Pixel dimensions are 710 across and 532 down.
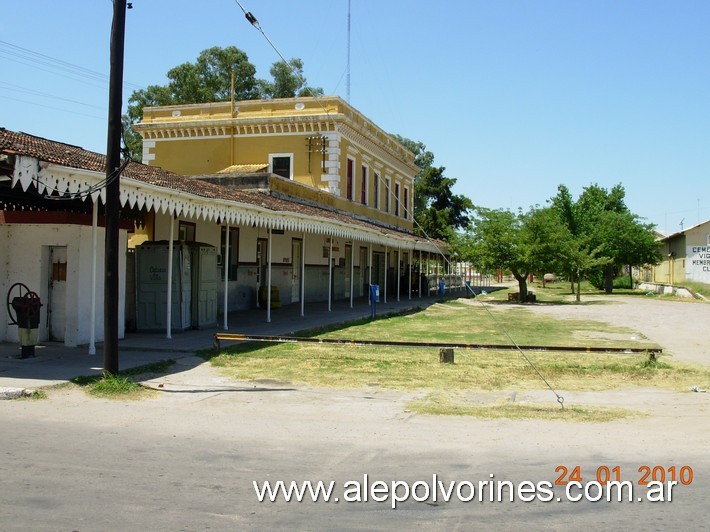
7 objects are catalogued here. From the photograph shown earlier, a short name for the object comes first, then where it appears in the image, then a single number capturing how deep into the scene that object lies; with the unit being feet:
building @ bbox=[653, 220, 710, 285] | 147.84
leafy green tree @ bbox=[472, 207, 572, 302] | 106.93
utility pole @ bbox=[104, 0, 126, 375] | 30.48
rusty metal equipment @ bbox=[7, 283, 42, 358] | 34.83
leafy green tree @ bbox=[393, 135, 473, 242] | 199.93
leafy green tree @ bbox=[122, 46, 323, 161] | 175.73
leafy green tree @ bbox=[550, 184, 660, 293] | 152.97
